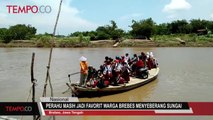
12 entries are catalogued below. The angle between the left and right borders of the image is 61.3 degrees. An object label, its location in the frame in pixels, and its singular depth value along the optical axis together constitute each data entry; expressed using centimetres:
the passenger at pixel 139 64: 802
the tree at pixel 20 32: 3748
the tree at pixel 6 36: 3534
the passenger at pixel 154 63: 994
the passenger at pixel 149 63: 971
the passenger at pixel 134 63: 811
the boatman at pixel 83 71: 637
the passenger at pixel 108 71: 659
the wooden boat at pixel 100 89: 632
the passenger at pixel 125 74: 712
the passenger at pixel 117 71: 673
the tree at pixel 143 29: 3256
